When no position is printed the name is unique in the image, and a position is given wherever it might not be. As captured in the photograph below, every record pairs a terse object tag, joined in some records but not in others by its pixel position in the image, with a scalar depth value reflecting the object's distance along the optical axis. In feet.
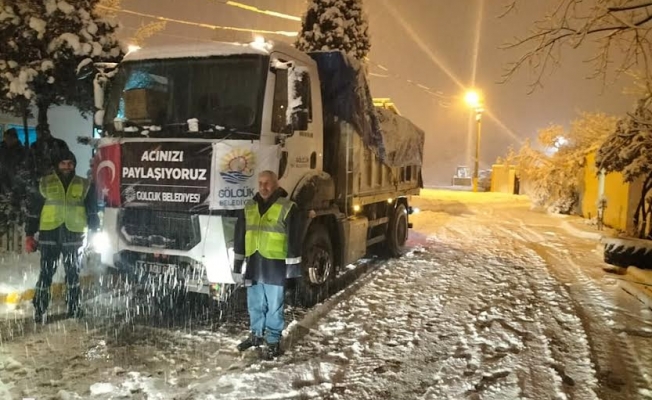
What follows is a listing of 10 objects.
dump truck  19.44
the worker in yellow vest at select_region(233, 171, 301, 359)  17.89
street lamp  111.64
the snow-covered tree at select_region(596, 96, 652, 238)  34.80
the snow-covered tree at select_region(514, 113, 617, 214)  65.57
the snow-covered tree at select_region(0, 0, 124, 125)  25.99
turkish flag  20.89
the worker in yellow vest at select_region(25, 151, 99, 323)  20.52
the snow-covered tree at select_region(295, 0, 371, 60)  60.34
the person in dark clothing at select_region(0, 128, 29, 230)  27.71
